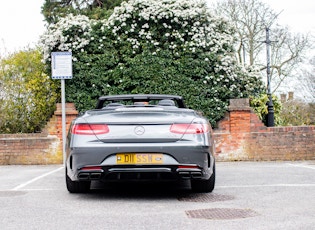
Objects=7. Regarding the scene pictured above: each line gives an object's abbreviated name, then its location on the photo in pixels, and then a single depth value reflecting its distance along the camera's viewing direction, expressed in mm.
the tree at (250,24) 28953
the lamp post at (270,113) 14594
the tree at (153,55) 13812
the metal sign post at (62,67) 12711
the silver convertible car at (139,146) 6469
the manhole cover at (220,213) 5508
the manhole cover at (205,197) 6738
